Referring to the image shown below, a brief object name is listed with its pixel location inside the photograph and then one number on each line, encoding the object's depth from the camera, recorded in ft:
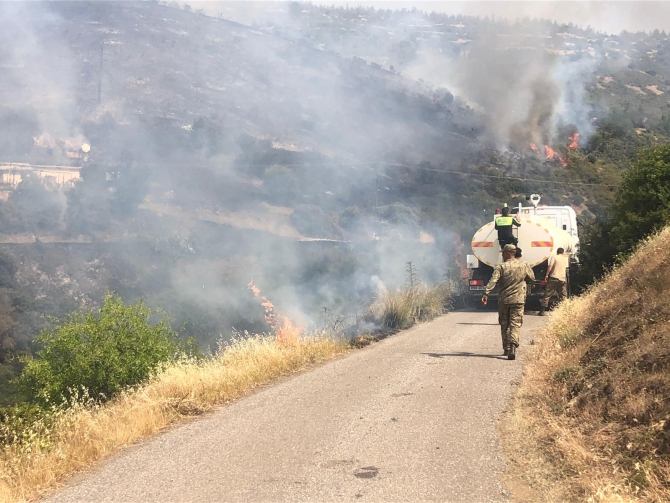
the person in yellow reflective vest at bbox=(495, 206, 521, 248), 53.88
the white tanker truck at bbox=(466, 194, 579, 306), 54.24
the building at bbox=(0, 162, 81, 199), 115.85
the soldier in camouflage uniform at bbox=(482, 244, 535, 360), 30.96
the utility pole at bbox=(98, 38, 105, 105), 158.71
